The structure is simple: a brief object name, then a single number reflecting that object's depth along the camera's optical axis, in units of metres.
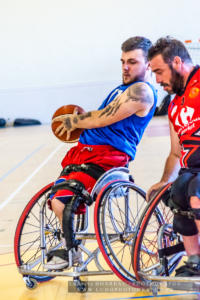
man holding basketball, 5.00
